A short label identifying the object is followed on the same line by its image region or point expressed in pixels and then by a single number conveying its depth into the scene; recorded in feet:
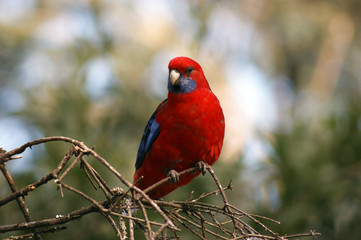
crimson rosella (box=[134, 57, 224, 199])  14.57
